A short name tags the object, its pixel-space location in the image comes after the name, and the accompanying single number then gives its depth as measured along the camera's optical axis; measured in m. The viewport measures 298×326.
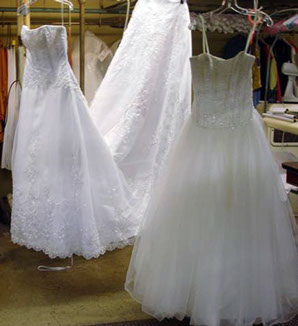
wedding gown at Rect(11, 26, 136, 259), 2.38
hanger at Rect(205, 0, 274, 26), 2.11
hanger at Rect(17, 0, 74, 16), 2.63
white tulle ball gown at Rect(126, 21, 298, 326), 1.99
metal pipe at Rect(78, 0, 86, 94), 2.93
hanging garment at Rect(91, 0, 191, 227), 2.80
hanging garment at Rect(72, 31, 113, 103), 3.90
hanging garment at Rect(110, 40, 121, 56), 3.97
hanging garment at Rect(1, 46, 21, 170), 3.65
